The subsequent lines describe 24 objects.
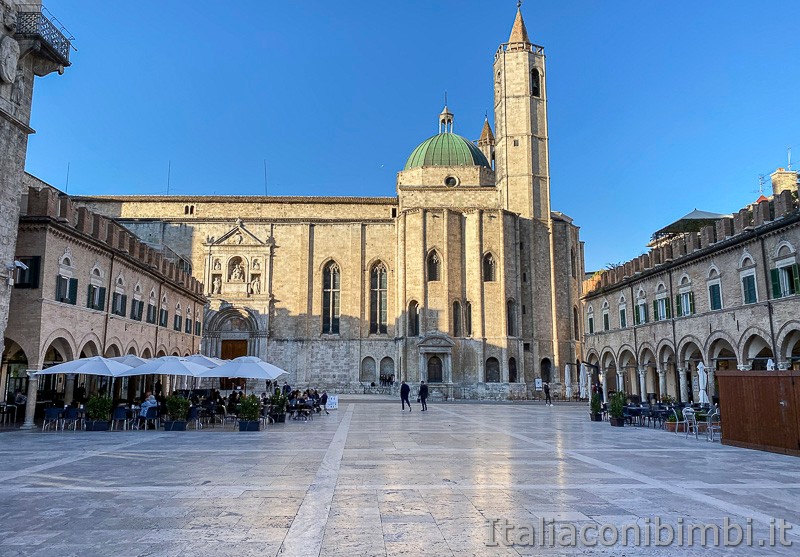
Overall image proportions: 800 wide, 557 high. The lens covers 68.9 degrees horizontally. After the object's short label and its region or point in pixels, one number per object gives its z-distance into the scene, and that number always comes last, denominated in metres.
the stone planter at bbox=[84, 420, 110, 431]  18.12
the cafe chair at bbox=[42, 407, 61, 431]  17.72
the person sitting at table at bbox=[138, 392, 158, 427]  18.80
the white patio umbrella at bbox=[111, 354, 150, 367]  19.55
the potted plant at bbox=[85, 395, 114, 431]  18.09
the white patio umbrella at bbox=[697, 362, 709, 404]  22.44
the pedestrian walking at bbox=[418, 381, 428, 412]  28.62
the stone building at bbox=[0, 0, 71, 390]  17.92
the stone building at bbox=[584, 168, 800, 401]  20.52
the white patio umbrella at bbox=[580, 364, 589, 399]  32.32
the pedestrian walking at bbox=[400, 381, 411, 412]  29.12
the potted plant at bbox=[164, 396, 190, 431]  18.67
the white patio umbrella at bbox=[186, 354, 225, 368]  21.06
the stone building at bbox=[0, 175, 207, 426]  18.53
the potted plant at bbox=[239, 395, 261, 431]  18.22
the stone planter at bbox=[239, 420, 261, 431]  18.22
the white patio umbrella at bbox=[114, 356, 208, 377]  18.69
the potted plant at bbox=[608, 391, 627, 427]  20.30
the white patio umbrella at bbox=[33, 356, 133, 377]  17.53
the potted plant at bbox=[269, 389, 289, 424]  21.50
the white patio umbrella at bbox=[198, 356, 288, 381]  20.22
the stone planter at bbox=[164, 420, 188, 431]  18.67
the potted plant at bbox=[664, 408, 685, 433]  18.19
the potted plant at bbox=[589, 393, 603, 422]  22.80
